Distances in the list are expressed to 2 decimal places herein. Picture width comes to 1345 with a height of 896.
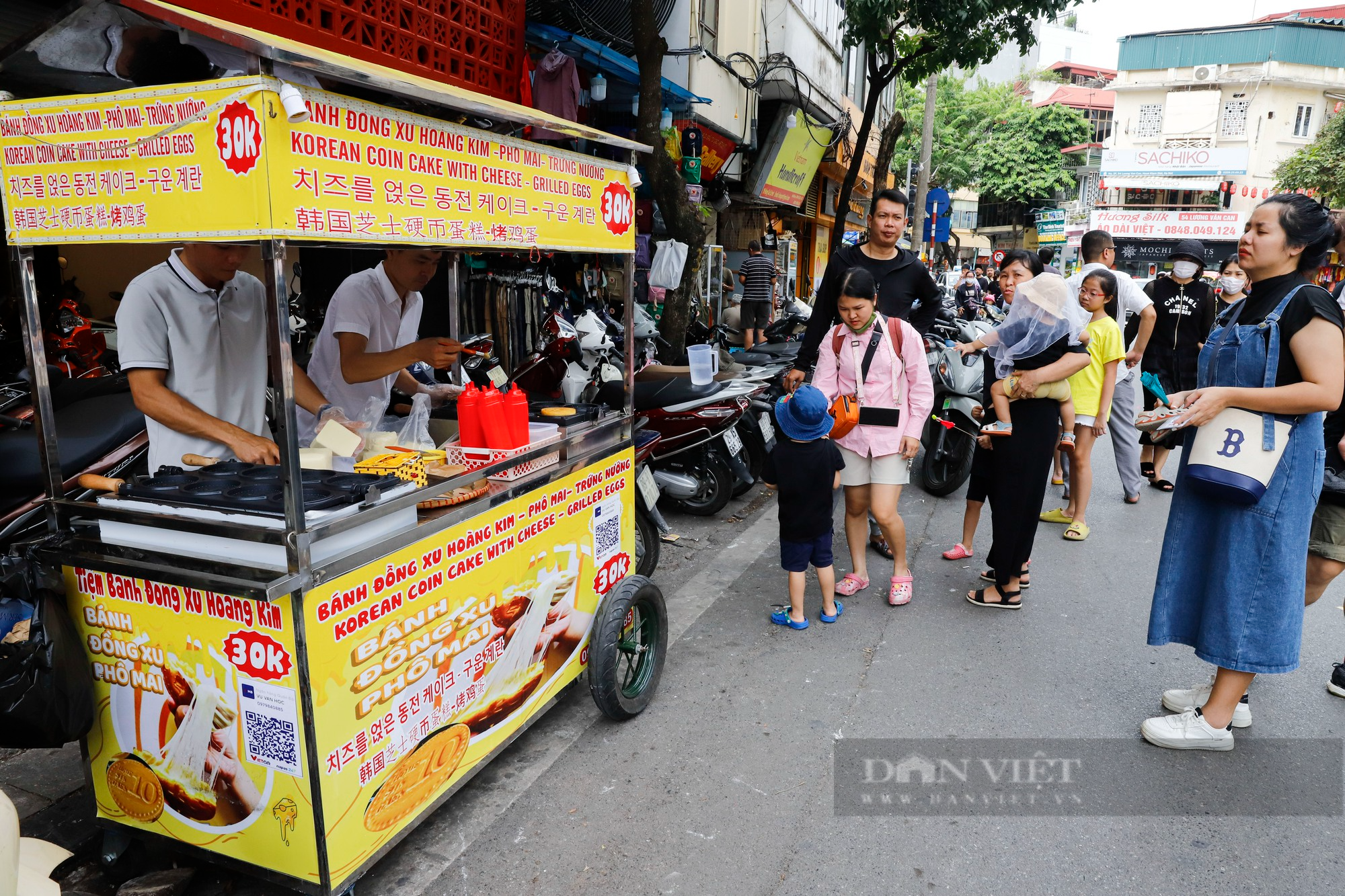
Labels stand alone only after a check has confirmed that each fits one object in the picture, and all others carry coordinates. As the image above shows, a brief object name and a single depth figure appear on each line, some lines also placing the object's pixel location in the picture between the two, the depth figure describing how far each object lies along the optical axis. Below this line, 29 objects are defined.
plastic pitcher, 5.42
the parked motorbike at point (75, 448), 3.10
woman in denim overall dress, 2.66
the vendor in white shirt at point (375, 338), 3.24
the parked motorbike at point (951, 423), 6.21
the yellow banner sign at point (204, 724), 1.93
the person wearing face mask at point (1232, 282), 6.25
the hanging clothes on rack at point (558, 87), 6.82
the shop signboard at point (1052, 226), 29.56
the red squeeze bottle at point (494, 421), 2.66
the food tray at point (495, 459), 2.61
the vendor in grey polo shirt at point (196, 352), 2.39
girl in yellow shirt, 5.16
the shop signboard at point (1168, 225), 35.75
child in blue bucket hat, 3.79
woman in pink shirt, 4.09
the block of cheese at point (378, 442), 2.74
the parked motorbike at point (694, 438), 5.27
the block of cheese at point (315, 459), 2.49
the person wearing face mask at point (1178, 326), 6.58
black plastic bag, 1.90
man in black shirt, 4.47
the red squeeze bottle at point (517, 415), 2.71
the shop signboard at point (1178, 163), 35.16
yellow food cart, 1.78
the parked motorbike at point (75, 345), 4.76
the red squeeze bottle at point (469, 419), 2.68
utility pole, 17.75
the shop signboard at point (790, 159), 12.17
